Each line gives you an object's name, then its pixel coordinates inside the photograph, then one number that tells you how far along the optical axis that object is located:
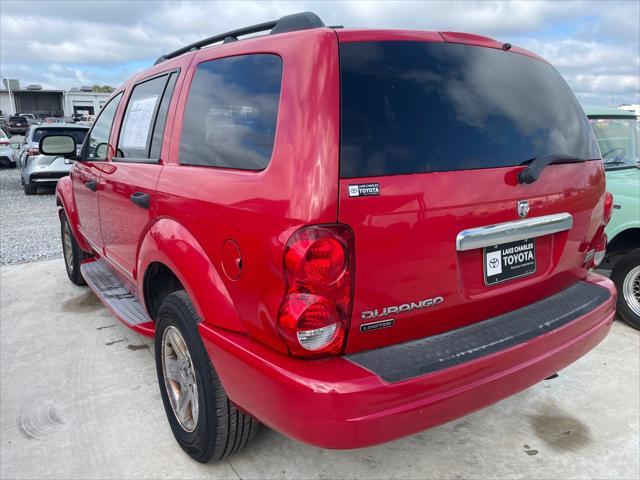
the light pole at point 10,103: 64.38
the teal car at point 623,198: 4.23
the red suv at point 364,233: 1.79
